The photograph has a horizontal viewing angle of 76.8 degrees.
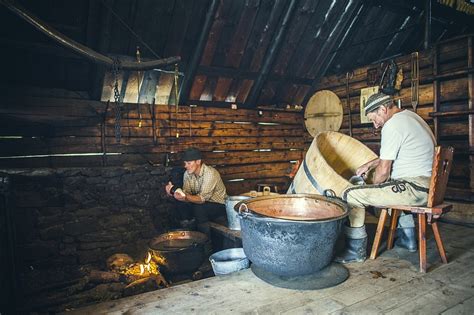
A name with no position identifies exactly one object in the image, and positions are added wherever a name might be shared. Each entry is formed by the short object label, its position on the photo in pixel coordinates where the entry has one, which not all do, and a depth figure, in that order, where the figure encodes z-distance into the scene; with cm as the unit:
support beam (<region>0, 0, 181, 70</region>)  383
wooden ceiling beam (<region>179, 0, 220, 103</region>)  579
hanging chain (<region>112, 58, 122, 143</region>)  582
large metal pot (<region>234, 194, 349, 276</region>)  311
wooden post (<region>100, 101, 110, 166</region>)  623
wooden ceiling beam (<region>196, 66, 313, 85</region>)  688
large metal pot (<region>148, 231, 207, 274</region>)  484
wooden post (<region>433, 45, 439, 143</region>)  623
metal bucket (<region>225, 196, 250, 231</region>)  511
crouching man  585
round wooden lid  835
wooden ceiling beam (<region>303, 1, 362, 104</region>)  716
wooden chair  342
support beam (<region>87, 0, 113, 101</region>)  510
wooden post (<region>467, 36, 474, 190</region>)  570
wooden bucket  413
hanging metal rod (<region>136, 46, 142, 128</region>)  604
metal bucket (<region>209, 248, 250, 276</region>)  378
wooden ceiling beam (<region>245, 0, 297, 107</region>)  652
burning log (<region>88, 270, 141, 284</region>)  510
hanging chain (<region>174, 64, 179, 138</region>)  648
